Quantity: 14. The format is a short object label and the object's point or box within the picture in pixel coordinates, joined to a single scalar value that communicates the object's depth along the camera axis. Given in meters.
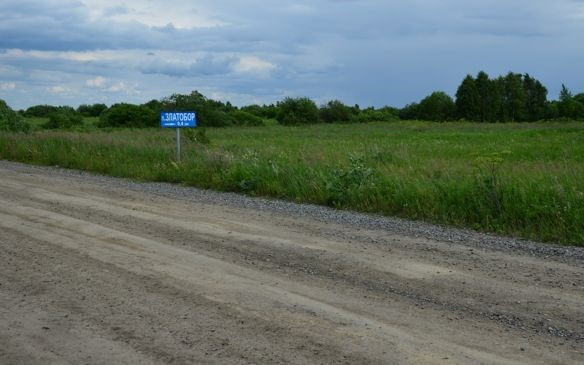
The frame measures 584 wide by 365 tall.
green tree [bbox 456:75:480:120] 88.91
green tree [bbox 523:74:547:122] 95.69
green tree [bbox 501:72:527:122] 92.19
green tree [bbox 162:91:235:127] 59.84
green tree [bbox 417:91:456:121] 92.81
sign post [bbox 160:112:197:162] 18.38
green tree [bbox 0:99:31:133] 31.66
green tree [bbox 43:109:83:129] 58.42
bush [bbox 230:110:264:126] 72.74
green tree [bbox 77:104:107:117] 89.79
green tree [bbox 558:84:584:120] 91.99
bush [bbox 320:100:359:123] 80.94
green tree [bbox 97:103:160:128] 64.38
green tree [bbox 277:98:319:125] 76.06
